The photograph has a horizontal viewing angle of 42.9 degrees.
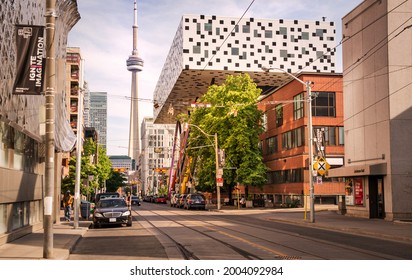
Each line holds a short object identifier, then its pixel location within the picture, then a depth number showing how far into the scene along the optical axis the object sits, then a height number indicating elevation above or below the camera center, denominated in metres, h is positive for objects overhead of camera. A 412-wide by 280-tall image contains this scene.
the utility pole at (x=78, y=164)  26.03 +0.92
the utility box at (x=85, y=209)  36.66 -1.91
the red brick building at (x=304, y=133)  56.25 +5.45
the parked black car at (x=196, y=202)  58.78 -2.24
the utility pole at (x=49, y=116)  13.69 +1.77
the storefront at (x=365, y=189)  34.25 -0.57
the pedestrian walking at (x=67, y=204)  32.22 -1.34
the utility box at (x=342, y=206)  40.50 -1.91
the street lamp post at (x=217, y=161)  54.08 +2.17
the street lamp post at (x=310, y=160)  30.67 +1.28
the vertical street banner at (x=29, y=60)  15.68 +3.71
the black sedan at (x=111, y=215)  28.44 -1.79
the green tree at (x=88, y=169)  59.22 +1.77
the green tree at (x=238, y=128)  58.69 +6.12
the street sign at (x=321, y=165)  30.41 +0.96
